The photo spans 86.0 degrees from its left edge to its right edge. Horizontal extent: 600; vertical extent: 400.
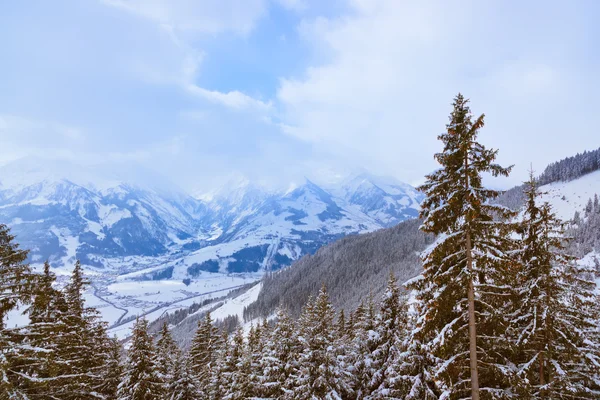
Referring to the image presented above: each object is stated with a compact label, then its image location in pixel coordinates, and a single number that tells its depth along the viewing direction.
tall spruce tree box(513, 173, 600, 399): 14.02
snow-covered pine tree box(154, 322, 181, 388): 30.05
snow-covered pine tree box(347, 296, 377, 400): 22.69
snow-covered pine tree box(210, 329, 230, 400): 31.55
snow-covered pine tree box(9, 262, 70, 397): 9.83
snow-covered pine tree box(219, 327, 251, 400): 27.09
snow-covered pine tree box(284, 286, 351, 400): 21.33
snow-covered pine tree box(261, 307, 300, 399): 25.02
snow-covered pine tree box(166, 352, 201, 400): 30.05
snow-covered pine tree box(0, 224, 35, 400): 10.01
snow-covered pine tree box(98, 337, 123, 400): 27.80
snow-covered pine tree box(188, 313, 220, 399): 44.34
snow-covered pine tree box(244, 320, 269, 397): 26.11
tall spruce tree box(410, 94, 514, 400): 12.13
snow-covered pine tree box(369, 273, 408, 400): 20.84
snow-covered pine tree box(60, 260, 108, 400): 20.87
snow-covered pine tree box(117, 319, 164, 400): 24.23
